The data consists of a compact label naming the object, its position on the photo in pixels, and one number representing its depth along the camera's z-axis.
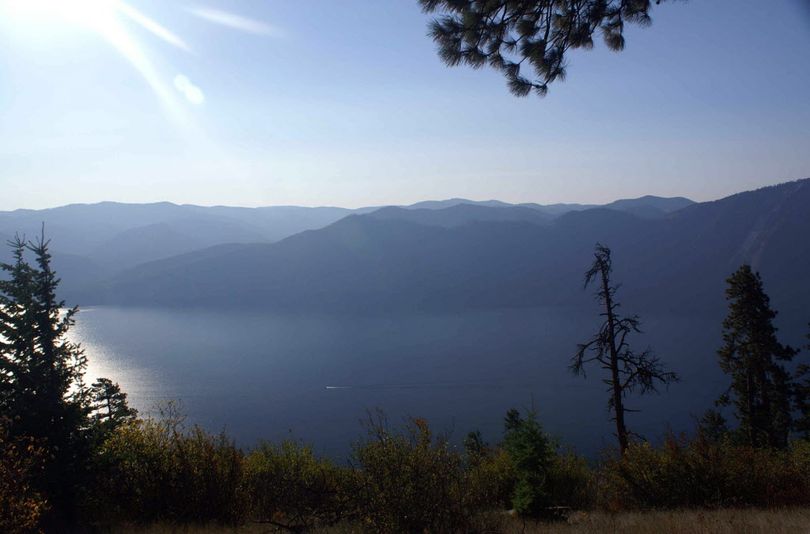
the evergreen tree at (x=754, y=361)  22.30
